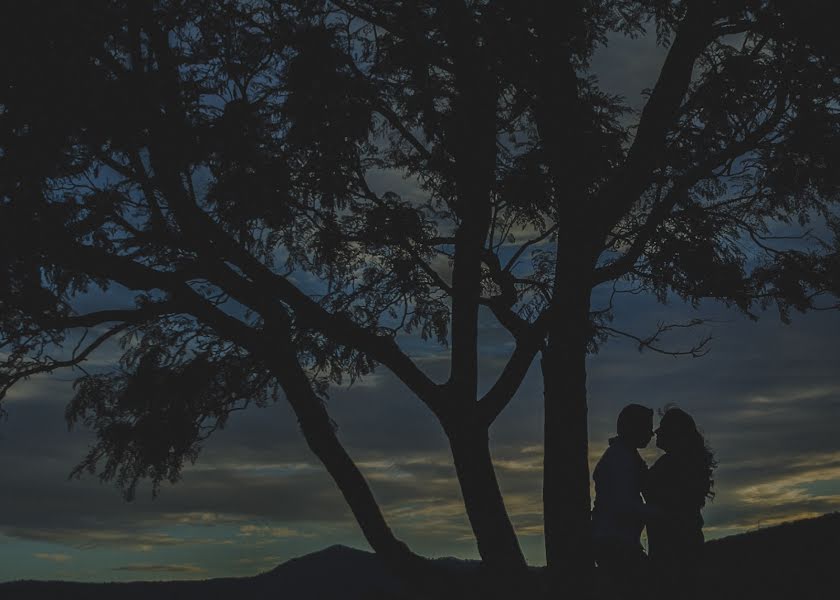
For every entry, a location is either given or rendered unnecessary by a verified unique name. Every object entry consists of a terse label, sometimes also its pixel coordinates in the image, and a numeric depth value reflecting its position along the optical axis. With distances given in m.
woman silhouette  7.94
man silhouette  7.46
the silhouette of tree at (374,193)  11.10
